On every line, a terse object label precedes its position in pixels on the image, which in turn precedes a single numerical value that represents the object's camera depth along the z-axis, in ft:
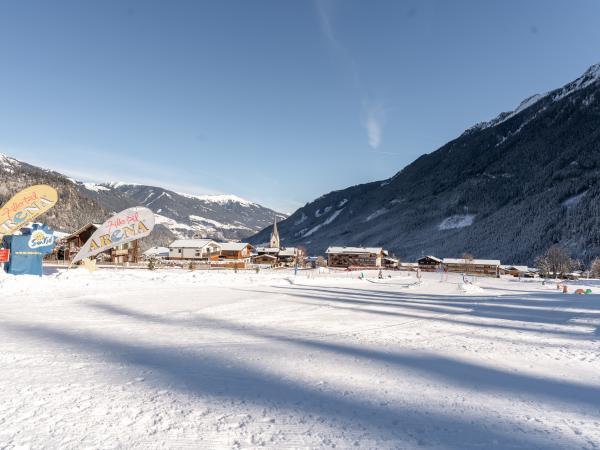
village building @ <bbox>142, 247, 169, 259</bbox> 296.26
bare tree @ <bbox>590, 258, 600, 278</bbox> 261.11
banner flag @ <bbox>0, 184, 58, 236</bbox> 72.38
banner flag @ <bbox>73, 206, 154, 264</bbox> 91.81
